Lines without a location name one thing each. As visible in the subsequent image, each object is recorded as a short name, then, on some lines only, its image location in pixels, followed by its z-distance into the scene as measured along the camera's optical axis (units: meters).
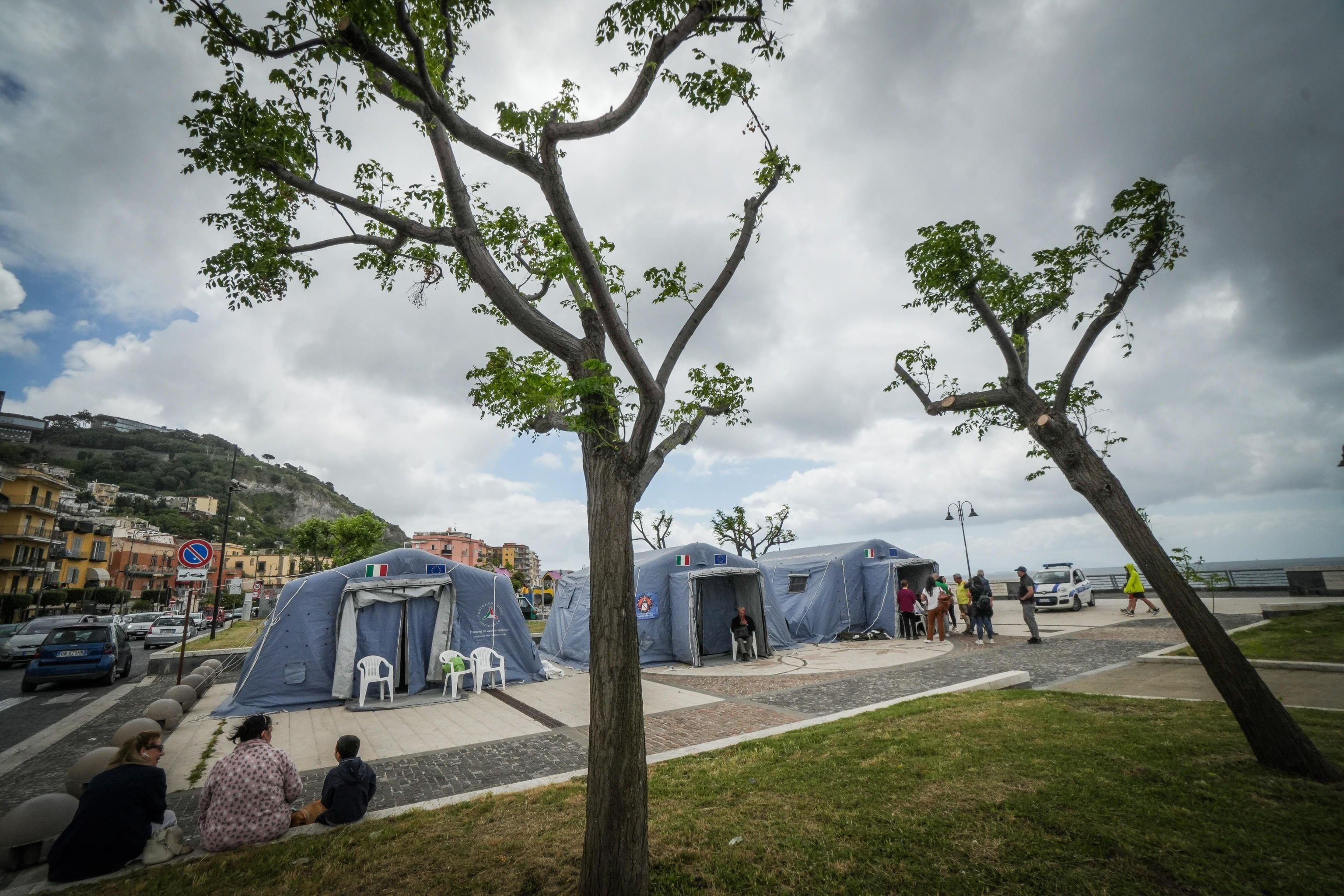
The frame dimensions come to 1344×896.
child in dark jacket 4.62
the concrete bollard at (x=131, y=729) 4.70
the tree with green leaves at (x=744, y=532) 47.25
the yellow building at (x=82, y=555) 52.69
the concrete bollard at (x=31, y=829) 4.06
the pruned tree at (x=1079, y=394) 4.71
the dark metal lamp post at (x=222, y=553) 18.89
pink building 107.38
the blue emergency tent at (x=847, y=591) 18.28
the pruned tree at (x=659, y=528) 46.59
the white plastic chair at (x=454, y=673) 10.73
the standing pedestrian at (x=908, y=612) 17.50
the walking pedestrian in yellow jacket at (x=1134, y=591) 18.61
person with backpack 15.10
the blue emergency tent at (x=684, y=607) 14.52
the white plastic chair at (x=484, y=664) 11.16
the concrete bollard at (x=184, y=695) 9.37
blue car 12.81
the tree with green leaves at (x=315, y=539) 43.19
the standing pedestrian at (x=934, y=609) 16.36
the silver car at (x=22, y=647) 17.19
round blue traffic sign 11.36
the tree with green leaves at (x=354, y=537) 40.06
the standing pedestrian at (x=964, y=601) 17.05
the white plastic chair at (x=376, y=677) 10.03
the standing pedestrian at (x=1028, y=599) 13.78
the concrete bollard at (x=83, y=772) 4.67
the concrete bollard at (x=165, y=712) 7.31
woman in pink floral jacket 4.29
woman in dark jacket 3.87
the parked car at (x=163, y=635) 25.66
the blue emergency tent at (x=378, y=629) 10.16
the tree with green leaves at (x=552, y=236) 3.20
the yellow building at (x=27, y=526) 41.81
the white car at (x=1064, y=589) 22.20
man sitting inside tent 14.47
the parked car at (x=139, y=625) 29.78
